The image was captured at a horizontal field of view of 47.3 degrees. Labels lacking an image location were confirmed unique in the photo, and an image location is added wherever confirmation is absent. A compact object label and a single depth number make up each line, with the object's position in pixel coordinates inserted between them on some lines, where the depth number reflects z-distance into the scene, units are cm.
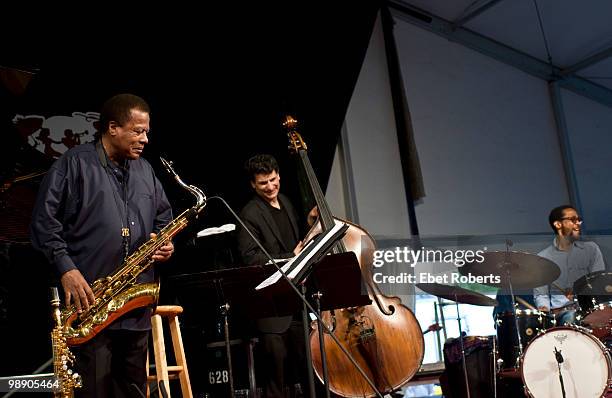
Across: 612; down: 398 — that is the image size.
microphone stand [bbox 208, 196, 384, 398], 253
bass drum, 416
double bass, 382
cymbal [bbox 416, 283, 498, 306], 446
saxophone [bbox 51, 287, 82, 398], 247
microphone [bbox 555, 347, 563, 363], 416
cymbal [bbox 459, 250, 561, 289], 441
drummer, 492
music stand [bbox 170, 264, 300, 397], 304
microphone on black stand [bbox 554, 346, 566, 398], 409
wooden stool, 366
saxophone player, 279
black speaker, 470
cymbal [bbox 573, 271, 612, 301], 467
